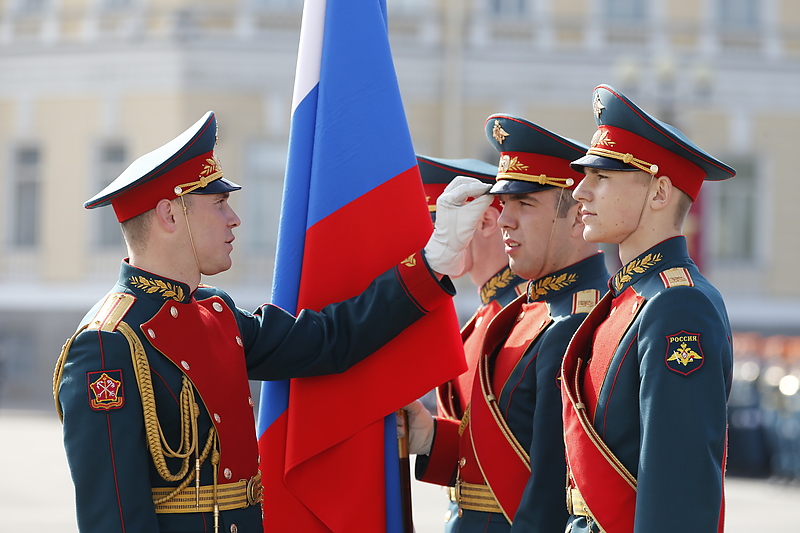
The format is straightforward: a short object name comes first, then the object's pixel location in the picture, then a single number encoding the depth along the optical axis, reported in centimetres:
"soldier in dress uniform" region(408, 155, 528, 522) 796
